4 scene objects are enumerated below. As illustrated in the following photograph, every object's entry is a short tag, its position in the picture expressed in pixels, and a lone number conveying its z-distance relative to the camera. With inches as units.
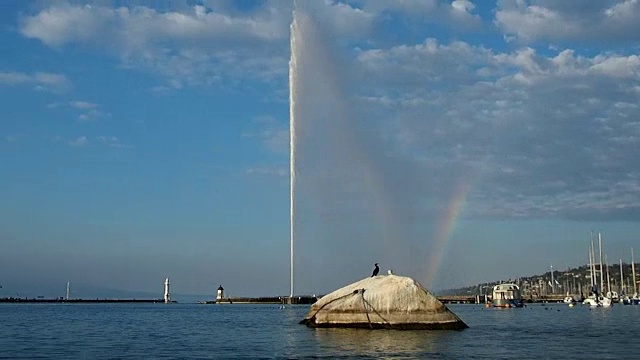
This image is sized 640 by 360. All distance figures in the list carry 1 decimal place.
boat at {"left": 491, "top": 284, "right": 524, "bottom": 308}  6609.3
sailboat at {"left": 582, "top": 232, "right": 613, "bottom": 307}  6274.6
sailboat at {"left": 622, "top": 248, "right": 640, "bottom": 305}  7652.6
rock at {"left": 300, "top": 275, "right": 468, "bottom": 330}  2295.8
